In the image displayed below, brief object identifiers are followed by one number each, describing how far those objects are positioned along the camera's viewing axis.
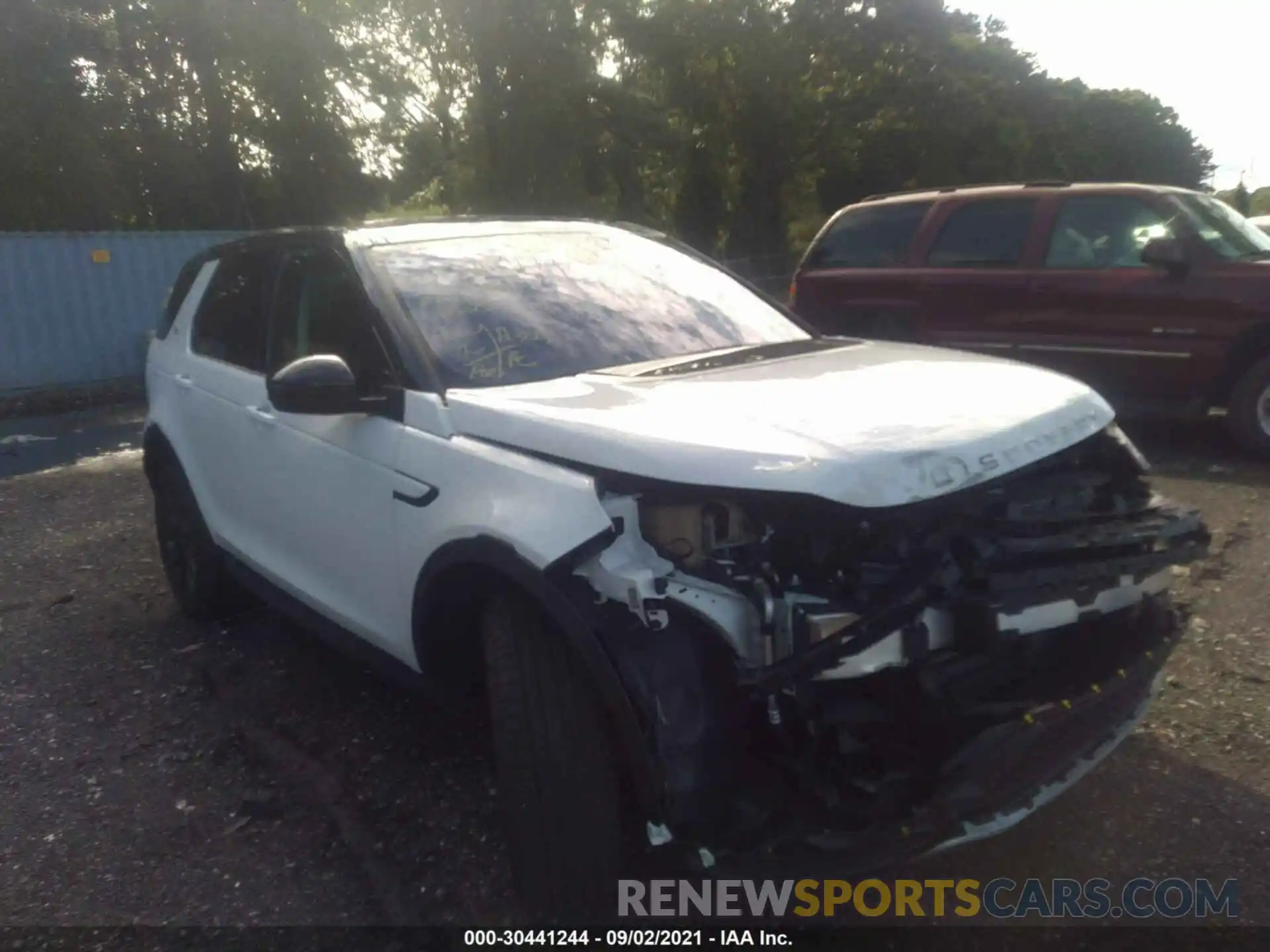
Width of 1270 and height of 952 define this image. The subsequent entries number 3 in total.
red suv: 7.25
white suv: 2.36
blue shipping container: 14.34
